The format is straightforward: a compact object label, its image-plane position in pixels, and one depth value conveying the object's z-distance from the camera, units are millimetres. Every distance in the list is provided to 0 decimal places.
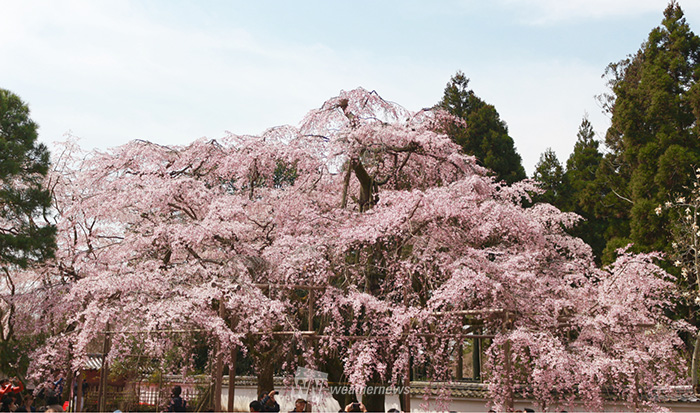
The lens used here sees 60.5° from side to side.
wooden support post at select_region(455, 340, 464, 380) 19180
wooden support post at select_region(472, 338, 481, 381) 20862
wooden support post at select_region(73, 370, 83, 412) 11440
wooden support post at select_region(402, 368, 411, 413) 8828
